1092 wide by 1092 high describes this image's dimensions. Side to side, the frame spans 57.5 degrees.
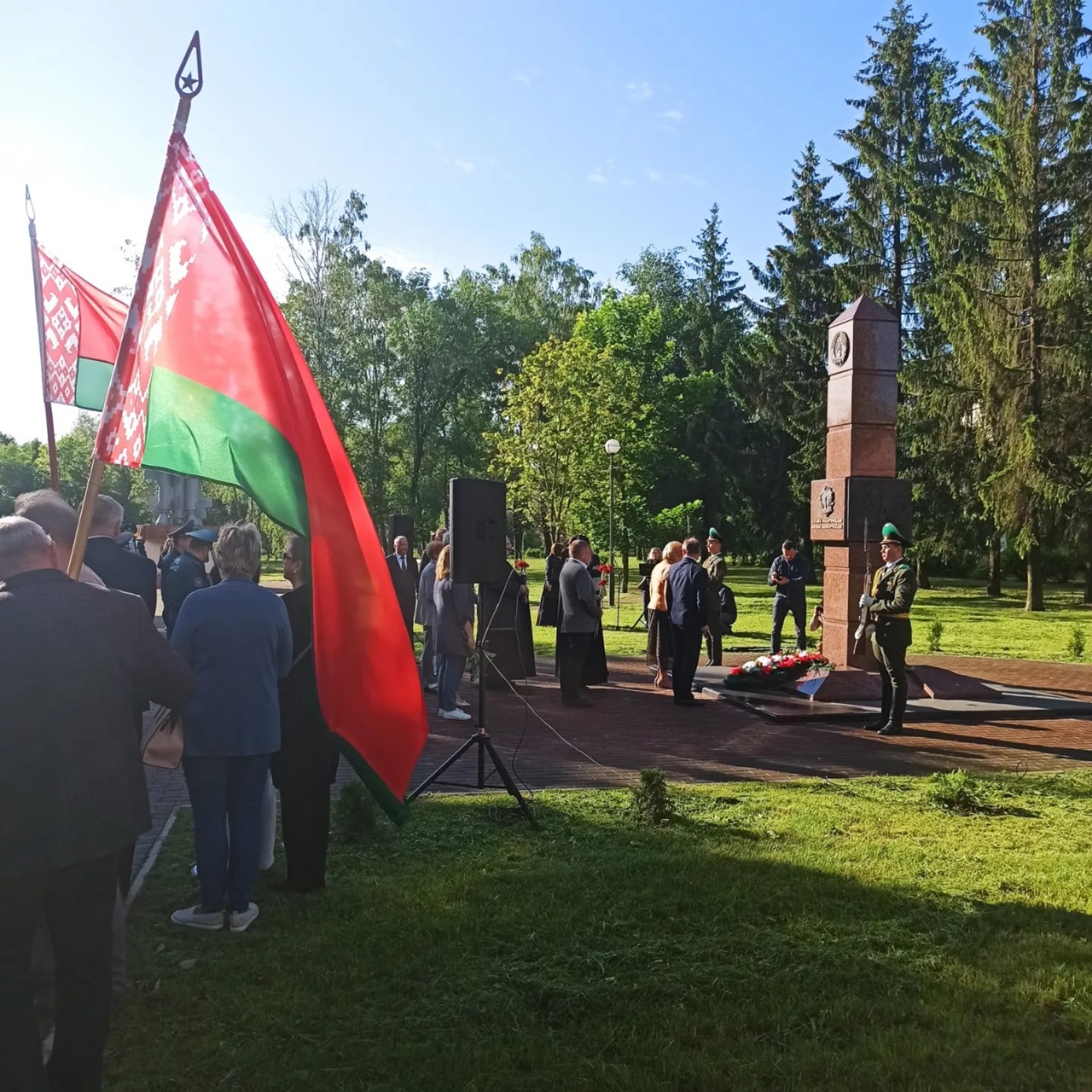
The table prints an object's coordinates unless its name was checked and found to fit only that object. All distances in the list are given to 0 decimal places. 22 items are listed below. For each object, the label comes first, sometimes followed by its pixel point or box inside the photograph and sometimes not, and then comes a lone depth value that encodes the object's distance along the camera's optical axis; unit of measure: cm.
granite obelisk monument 1350
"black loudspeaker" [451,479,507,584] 759
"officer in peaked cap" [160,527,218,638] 910
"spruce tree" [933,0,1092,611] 2664
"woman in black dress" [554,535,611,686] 1317
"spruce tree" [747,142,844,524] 3834
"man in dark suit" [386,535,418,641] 1254
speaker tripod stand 672
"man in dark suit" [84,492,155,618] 605
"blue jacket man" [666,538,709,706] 1156
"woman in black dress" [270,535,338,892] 531
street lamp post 2620
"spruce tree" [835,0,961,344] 3569
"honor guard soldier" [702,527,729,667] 1477
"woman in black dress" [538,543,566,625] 1484
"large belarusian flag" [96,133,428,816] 413
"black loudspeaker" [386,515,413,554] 1519
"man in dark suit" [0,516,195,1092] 291
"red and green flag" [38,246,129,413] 577
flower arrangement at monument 1270
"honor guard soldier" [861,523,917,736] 987
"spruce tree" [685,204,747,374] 5503
